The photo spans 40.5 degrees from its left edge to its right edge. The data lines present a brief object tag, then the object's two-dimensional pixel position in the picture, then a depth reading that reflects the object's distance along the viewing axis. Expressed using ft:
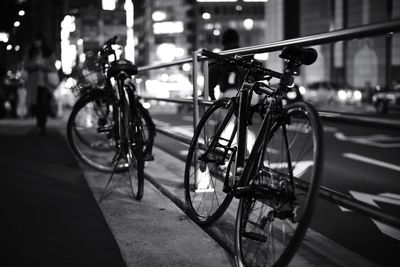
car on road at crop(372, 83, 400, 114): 69.28
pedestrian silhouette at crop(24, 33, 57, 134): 34.30
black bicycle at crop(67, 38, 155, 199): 16.63
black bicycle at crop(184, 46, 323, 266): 8.48
